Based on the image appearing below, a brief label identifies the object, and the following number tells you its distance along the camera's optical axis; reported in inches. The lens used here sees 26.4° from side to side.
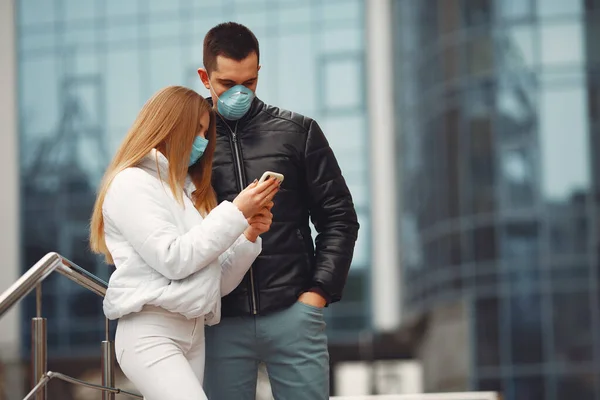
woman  166.7
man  183.3
